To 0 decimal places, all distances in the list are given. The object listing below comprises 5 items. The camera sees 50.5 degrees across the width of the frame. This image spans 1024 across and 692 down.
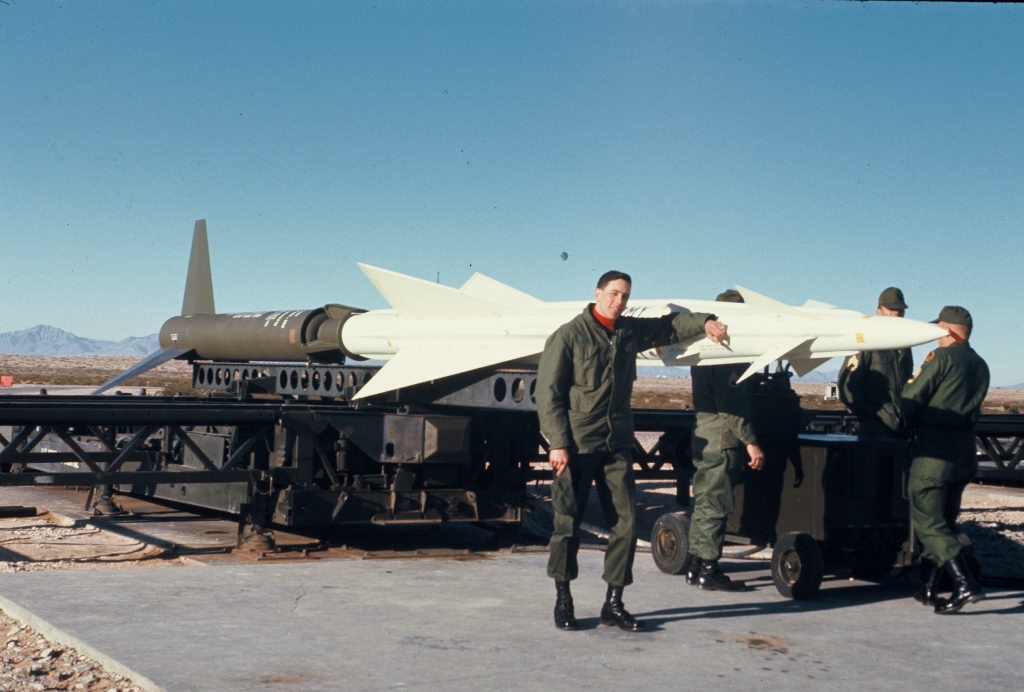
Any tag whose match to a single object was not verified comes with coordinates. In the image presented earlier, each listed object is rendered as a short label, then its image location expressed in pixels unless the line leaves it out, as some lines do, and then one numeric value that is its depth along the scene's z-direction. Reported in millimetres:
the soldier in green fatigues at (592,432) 5465
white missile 7066
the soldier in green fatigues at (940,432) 6332
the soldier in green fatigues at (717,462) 6668
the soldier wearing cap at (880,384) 7043
